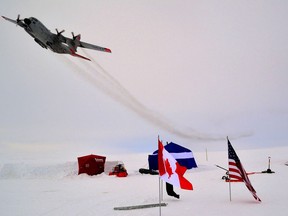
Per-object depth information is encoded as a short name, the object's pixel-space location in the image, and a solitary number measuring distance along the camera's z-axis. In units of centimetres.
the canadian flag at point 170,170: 1094
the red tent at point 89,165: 3388
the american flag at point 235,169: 1288
